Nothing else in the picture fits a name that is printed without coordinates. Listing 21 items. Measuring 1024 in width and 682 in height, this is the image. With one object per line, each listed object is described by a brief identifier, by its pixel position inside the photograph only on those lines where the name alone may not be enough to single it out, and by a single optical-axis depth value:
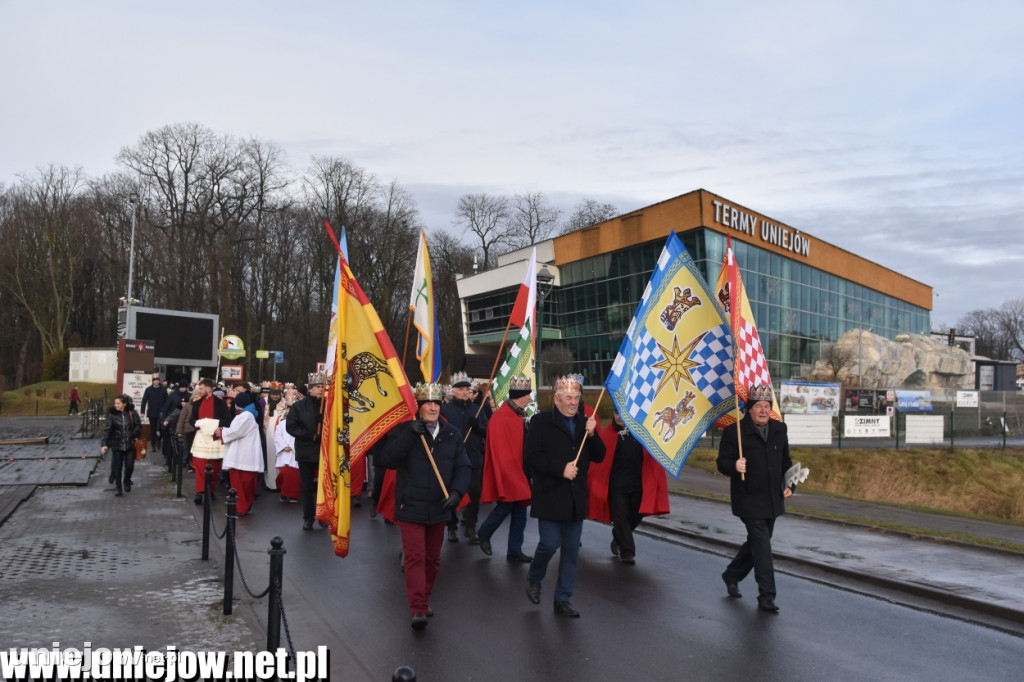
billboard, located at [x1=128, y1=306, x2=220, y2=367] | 35.50
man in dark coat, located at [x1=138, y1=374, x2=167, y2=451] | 22.92
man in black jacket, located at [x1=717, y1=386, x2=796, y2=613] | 7.34
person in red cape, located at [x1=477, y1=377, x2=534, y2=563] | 9.61
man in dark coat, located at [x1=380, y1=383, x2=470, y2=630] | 6.76
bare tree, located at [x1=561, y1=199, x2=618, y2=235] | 77.69
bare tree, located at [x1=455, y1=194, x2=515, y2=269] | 74.31
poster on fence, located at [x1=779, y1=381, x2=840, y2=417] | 26.11
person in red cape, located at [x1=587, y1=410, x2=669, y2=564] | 9.38
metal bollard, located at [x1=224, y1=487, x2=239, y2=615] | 6.90
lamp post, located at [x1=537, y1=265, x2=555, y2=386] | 23.49
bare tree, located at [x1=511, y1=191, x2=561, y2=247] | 75.56
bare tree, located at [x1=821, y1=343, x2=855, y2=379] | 52.28
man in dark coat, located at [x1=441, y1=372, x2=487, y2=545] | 10.84
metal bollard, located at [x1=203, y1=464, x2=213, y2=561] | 9.11
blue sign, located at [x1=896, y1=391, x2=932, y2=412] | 30.89
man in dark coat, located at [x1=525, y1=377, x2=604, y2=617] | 7.13
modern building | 48.62
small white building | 48.59
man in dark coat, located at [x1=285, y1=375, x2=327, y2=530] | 11.66
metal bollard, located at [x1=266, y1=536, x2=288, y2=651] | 5.13
